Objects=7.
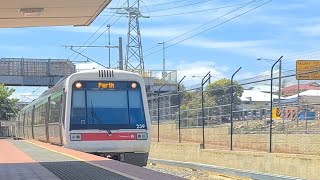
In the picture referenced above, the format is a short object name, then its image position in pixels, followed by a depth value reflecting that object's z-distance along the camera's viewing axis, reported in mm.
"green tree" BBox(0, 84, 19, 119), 71062
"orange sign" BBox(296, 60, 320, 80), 38225
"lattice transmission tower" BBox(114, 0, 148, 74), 60694
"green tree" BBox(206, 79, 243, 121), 22141
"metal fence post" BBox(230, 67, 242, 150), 20859
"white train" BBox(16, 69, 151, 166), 16203
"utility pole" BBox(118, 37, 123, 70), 48644
